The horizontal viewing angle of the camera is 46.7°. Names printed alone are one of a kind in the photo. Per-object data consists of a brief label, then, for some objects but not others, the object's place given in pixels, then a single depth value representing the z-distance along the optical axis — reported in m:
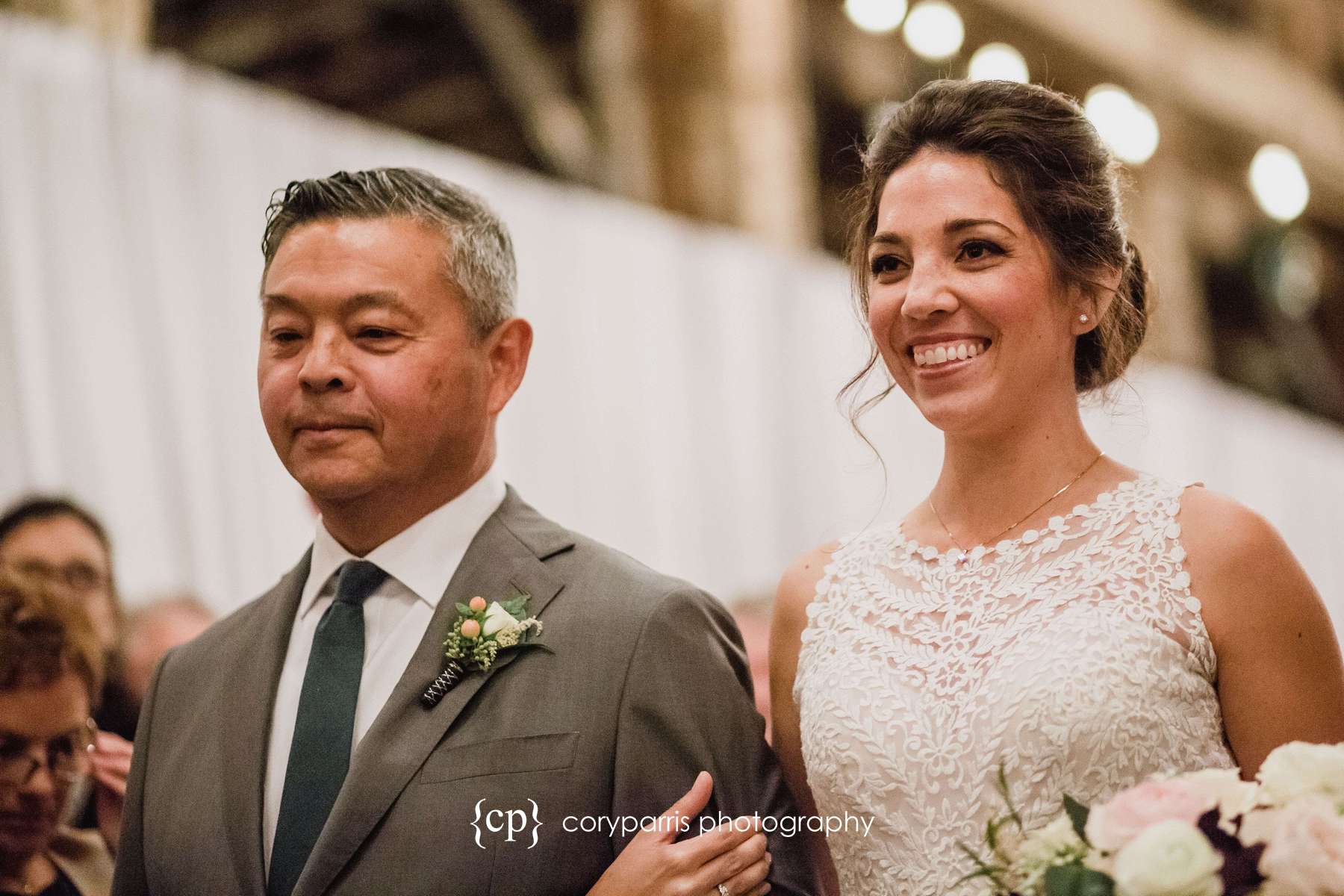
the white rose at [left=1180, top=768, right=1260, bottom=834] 1.77
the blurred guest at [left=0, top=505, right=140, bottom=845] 3.38
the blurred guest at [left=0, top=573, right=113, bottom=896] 2.92
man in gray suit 2.21
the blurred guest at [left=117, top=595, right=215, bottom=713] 3.61
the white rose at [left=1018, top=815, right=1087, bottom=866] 1.82
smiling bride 2.23
